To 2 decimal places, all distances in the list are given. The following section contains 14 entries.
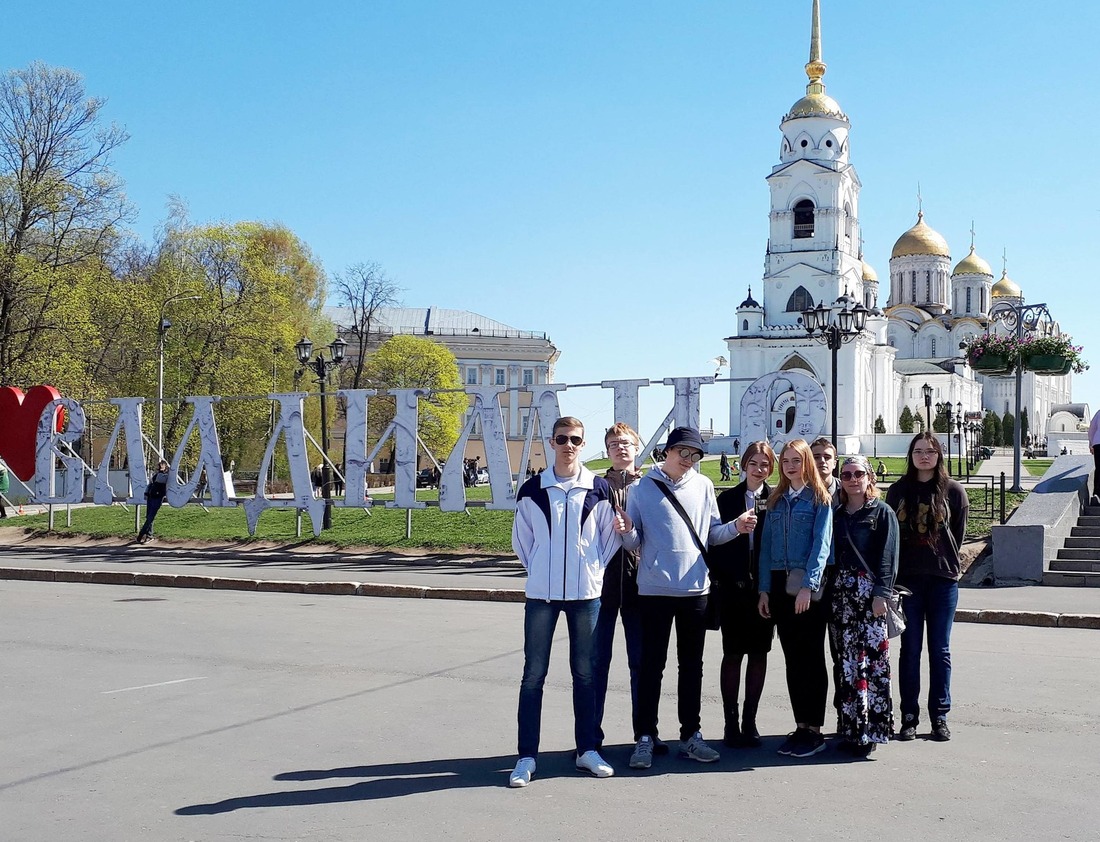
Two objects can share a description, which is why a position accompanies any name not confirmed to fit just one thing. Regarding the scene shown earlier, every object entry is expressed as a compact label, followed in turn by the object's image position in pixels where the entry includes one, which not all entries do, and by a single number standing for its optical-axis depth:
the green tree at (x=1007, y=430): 107.24
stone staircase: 15.22
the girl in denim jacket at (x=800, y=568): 6.50
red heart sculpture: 25.39
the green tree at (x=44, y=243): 36.25
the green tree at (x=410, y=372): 64.50
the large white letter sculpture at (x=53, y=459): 24.78
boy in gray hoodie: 6.36
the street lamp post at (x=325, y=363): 24.05
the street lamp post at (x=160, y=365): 35.91
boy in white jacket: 6.06
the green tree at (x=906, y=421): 98.00
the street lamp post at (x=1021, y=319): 26.73
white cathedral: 88.06
